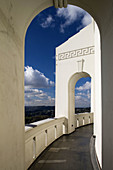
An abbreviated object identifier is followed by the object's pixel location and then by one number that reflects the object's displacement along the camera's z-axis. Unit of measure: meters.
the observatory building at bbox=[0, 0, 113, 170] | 1.92
